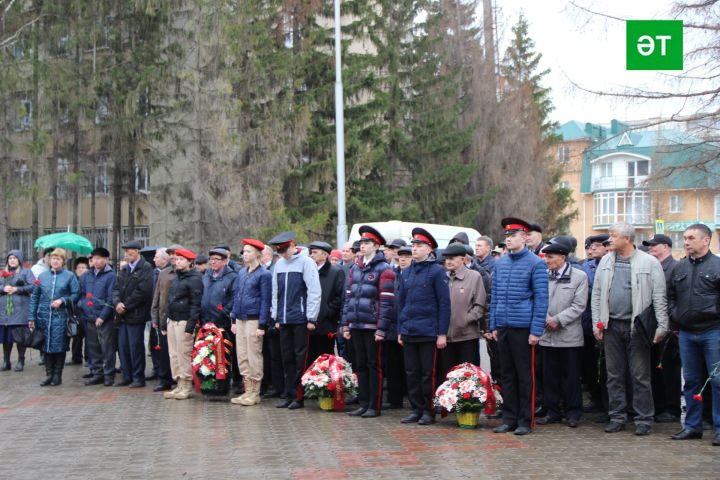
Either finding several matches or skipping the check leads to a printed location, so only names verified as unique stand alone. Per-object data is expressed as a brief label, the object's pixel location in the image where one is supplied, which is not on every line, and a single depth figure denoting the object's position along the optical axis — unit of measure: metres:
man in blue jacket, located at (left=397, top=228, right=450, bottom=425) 10.11
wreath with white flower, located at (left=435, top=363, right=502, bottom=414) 9.66
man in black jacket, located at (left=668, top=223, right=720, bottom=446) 8.80
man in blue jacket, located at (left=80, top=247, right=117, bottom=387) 13.98
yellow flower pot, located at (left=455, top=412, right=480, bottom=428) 9.79
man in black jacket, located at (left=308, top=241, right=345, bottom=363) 11.85
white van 21.30
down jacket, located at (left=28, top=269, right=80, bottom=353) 13.85
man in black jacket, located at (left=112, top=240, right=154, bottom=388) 13.51
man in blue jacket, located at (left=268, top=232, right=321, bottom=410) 11.56
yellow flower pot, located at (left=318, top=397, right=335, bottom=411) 11.34
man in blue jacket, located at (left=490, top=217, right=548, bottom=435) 9.45
